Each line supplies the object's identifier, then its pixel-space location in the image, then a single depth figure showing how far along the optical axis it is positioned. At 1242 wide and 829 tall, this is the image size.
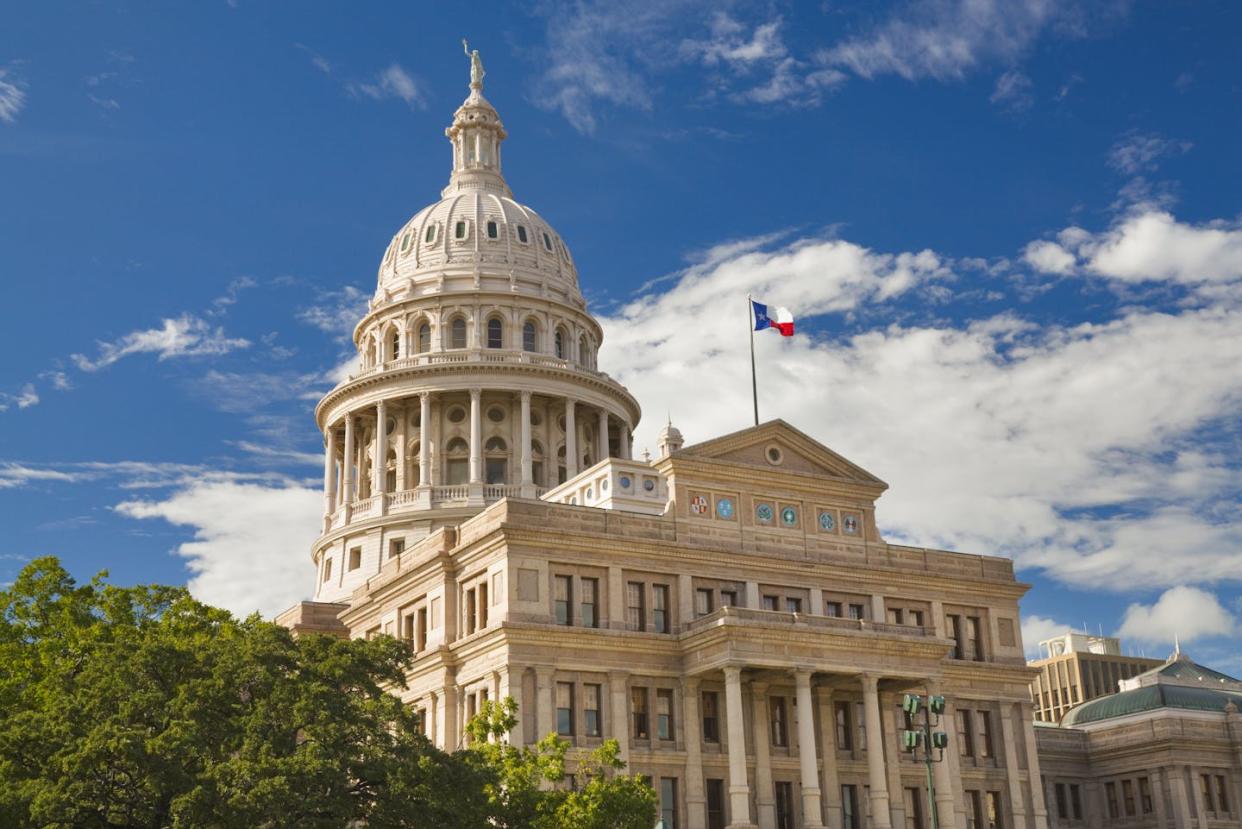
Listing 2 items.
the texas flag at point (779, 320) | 78.75
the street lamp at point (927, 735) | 50.47
